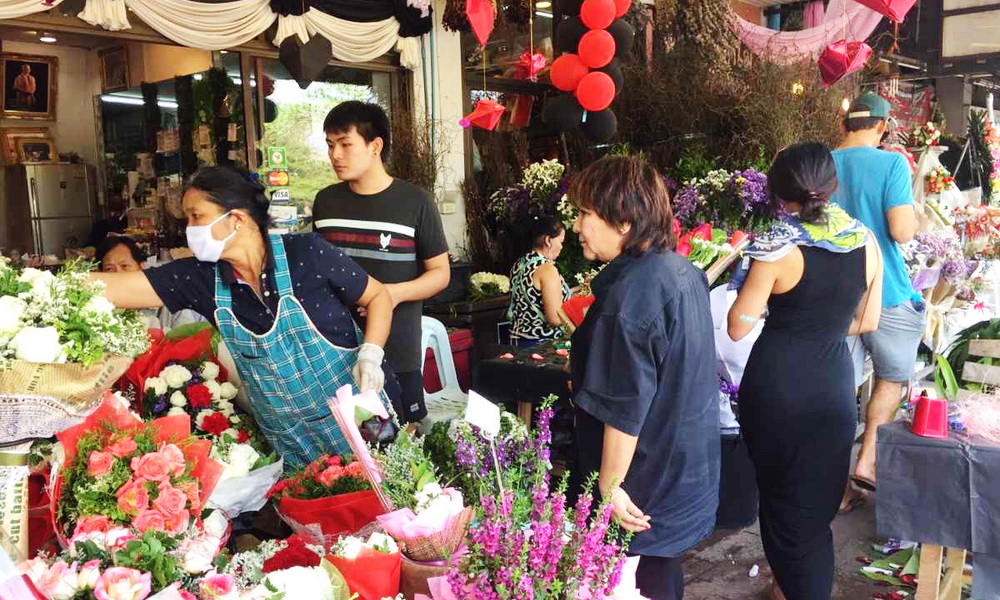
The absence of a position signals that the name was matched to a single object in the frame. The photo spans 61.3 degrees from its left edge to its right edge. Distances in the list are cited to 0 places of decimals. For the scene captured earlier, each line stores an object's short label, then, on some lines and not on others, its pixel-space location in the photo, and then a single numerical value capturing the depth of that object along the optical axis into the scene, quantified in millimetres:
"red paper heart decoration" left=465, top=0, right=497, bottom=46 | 5059
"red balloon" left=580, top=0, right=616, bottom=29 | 5379
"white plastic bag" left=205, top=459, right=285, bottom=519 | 2170
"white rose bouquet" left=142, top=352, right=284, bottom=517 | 2299
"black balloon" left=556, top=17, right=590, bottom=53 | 5559
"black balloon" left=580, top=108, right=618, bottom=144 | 5793
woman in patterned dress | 4660
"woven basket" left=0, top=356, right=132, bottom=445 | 1414
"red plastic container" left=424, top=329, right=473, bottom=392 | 6016
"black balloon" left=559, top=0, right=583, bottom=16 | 5645
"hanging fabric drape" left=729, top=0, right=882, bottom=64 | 7781
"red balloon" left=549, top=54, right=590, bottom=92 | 5625
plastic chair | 4320
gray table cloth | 2551
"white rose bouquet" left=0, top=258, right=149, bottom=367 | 1438
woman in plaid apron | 2279
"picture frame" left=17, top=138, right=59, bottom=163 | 9195
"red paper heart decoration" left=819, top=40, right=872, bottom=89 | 6586
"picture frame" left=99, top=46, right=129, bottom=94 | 8883
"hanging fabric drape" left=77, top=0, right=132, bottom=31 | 5031
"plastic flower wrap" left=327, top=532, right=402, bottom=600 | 1406
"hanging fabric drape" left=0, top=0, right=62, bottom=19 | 4668
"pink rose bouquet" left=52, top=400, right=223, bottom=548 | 1509
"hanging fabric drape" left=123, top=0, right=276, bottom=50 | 5340
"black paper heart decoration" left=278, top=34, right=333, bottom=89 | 5394
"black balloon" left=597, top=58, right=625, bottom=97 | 5645
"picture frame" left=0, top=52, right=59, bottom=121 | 9109
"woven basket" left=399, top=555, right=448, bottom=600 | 1512
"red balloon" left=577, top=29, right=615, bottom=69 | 5414
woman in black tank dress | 2664
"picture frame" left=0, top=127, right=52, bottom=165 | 9180
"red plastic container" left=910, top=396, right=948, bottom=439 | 2662
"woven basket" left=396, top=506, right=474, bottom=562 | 1516
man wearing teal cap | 3910
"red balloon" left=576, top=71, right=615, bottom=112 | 5551
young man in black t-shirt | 3037
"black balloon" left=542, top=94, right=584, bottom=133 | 5797
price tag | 1465
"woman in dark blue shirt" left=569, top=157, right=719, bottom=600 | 1992
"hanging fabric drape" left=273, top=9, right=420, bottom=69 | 6145
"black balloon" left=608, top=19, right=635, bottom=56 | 5566
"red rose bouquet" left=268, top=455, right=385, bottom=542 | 1861
